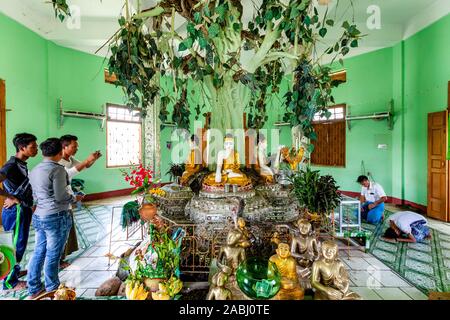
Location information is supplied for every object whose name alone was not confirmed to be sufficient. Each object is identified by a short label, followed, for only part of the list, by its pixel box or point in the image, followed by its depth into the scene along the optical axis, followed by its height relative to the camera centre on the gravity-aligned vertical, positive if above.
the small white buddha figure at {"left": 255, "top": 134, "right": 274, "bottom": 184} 3.20 -0.10
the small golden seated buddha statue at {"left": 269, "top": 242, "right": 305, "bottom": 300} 1.35 -0.66
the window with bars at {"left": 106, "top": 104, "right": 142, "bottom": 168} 6.22 +0.52
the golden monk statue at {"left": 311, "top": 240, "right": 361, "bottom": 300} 1.29 -0.64
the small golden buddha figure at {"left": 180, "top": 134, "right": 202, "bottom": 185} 3.29 -0.04
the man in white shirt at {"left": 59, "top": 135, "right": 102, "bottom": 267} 2.12 +0.04
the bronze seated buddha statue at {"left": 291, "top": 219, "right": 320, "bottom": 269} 1.76 -0.64
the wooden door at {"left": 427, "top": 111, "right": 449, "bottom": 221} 4.22 -0.19
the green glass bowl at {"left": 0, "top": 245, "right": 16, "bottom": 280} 1.34 -0.55
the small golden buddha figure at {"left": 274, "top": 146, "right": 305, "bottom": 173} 3.73 -0.01
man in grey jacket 1.84 -0.43
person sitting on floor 4.09 -0.75
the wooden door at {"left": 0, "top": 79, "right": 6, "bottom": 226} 3.71 +0.51
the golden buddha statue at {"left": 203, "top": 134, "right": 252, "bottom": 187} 2.64 -0.16
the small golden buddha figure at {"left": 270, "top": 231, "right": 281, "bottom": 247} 1.77 -0.59
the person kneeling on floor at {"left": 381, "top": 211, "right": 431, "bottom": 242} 3.27 -0.97
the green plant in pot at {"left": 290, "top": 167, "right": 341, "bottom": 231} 2.67 -0.43
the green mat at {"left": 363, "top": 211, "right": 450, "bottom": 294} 2.28 -1.13
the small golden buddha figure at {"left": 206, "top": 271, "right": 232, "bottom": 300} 1.25 -0.67
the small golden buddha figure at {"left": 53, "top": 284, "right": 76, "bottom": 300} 1.25 -0.69
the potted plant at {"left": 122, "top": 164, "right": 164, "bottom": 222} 2.65 -0.32
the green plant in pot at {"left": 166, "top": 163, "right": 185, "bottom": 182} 4.02 -0.21
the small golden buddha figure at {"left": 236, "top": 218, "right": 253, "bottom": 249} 1.67 -0.53
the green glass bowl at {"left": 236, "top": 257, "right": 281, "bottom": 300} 1.22 -0.62
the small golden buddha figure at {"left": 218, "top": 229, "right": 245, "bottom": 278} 1.60 -0.62
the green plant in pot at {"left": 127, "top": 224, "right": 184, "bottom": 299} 1.44 -0.68
